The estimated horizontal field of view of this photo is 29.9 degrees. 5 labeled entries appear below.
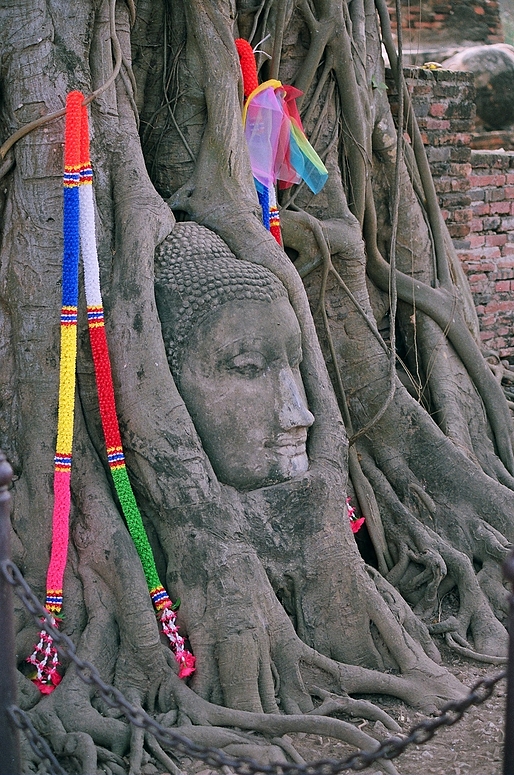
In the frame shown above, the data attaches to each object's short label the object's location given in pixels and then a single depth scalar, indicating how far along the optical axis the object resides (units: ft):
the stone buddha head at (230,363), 11.66
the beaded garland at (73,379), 10.79
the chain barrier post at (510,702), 6.75
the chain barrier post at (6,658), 7.52
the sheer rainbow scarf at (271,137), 13.76
